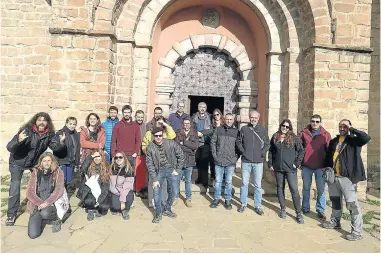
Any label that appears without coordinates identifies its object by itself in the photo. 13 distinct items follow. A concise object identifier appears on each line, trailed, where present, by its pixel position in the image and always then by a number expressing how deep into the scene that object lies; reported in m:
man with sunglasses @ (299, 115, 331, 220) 4.91
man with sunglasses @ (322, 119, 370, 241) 4.05
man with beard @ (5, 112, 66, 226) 4.17
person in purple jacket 6.28
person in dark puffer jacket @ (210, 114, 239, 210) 5.12
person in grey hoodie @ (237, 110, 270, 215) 4.94
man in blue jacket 5.49
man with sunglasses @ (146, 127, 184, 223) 4.51
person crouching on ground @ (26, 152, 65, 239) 3.99
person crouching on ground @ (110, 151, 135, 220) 4.64
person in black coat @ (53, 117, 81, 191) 4.70
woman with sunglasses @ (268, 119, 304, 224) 4.73
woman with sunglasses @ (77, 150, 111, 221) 4.53
